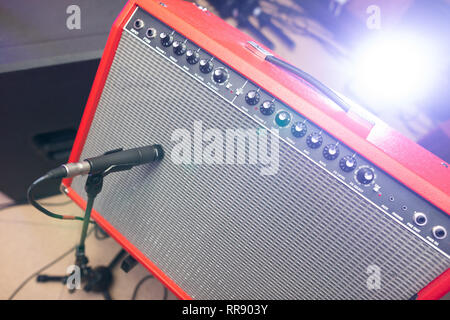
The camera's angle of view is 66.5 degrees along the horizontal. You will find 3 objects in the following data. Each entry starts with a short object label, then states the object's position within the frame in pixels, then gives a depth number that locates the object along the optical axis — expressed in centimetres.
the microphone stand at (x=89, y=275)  73
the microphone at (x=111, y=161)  56
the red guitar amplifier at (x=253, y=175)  53
